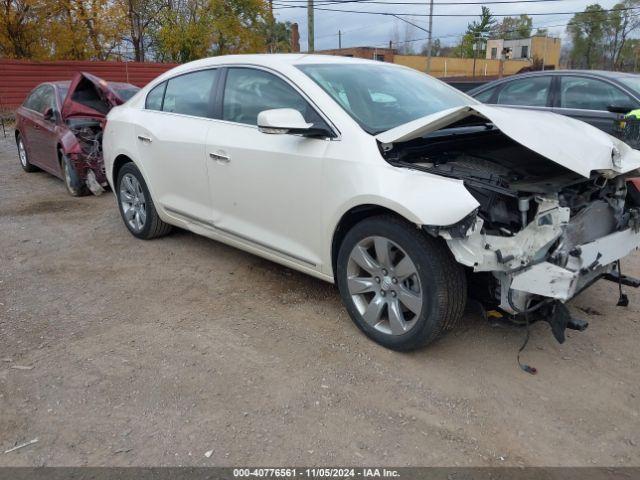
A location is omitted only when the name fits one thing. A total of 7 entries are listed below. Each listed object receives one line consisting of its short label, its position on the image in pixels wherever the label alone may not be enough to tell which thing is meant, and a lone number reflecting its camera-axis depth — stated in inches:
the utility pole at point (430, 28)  1529.2
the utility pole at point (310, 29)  803.4
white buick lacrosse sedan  108.3
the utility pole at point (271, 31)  1085.0
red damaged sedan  284.8
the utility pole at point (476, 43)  2600.4
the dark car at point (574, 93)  259.6
